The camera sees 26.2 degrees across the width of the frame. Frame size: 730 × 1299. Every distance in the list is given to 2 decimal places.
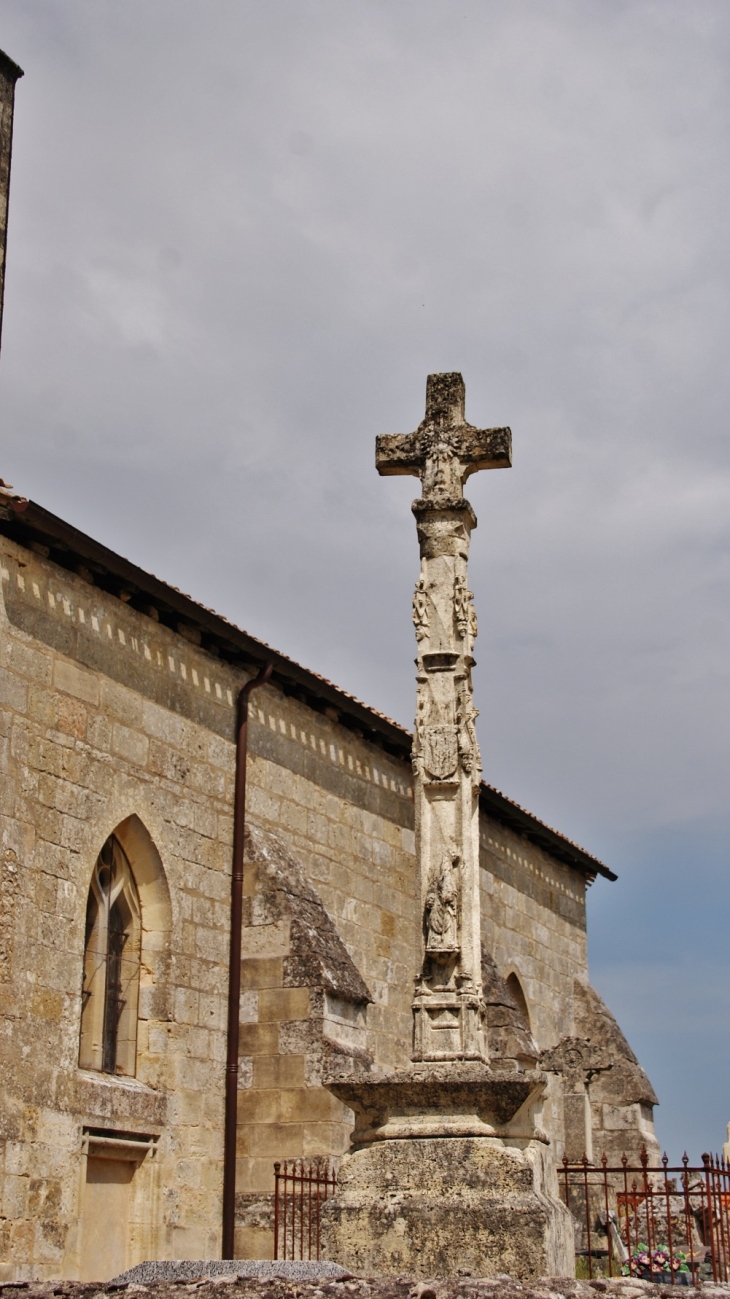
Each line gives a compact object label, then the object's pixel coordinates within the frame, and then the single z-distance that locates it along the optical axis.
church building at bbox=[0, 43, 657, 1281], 9.45
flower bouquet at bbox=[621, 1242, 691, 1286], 9.54
